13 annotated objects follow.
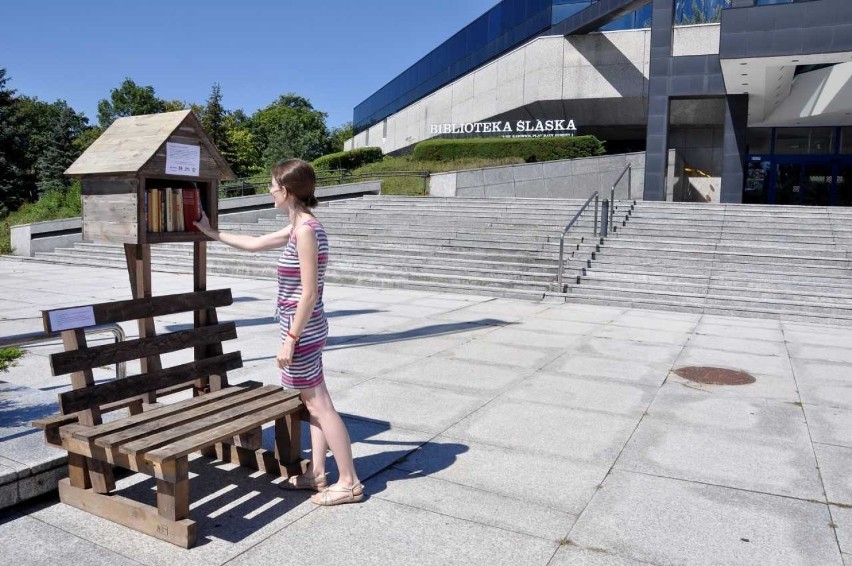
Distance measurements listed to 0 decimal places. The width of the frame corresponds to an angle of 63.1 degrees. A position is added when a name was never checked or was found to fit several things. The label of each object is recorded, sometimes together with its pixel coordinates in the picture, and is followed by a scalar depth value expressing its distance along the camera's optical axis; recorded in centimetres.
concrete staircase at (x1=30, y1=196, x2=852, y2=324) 1257
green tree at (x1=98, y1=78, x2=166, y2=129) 8277
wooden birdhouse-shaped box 456
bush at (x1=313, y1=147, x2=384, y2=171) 3953
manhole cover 704
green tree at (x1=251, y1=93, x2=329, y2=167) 4922
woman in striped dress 368
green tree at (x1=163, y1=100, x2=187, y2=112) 6592
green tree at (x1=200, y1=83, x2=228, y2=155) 4003
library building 1969
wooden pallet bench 343
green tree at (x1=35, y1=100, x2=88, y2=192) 5472
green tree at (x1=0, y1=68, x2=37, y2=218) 4003
